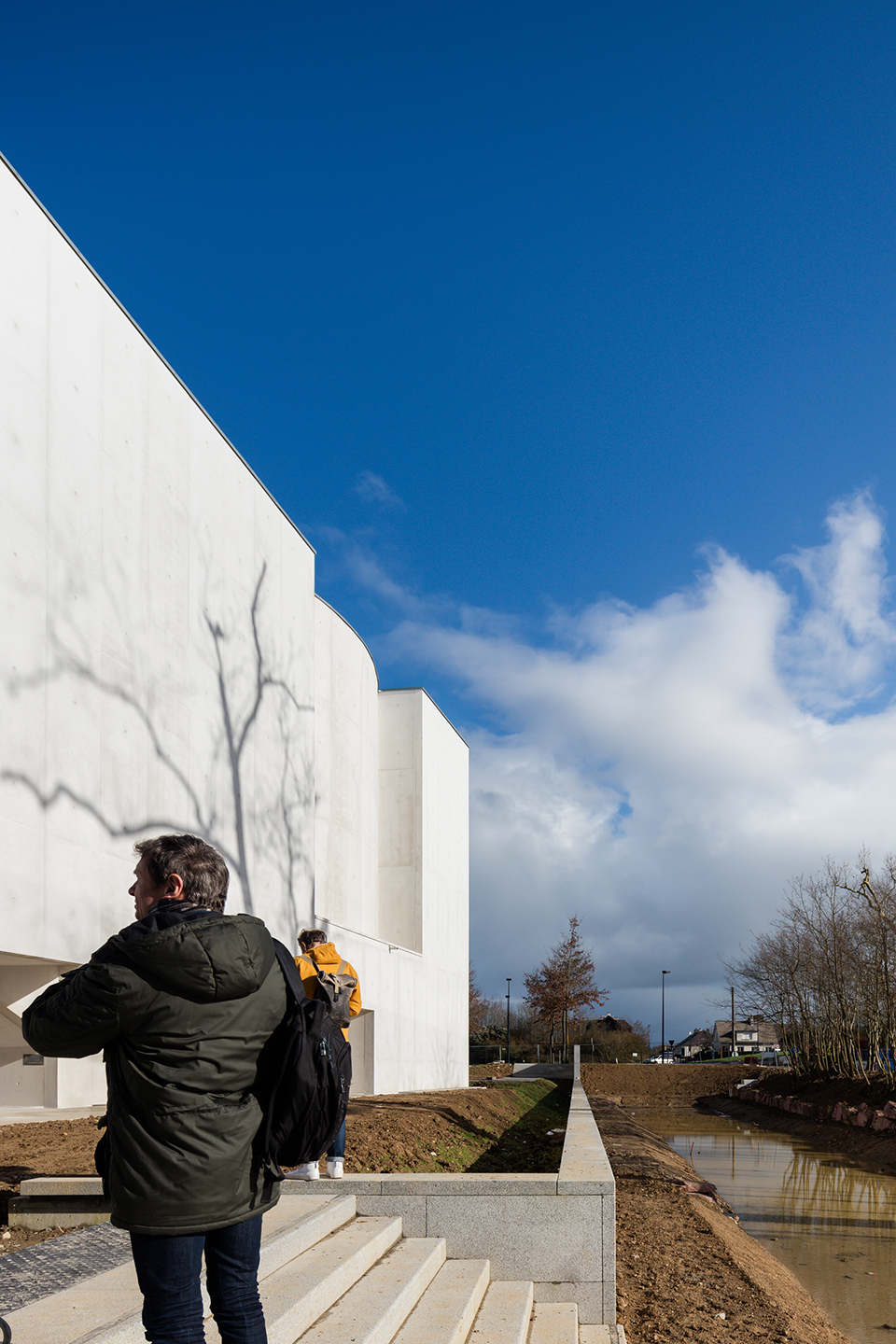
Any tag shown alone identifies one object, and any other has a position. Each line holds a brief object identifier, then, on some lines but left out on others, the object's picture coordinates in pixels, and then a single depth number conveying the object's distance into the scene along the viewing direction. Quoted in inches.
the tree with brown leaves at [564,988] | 2255.2
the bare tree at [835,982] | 1033.5
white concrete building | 455.2
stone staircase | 146.6
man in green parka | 101.2
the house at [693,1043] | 4182.1
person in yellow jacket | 274.4
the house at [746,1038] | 4261.8
